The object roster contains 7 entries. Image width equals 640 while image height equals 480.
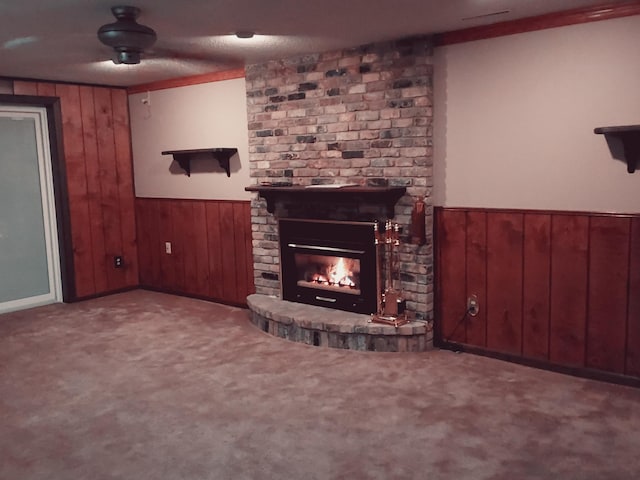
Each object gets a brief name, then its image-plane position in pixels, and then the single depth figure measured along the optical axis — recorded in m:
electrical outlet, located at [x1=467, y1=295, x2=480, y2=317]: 3.92
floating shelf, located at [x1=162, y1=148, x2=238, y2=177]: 5.13
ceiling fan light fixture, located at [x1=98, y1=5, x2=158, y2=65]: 3.08
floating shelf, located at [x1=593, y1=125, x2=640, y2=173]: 3.04
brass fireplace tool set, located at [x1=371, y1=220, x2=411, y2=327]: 4.01
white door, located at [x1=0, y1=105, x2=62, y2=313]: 5.40
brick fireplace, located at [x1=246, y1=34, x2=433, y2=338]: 3.97
